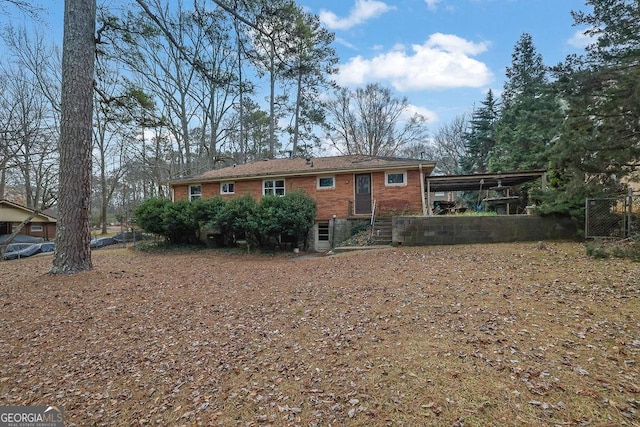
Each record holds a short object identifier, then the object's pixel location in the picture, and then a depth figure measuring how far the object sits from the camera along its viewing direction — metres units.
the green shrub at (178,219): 14.85
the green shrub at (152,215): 15.49
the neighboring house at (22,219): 21.95
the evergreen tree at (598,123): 6.57
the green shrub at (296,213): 13.01
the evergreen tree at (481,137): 29.89
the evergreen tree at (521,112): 21.70
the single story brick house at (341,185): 14.02
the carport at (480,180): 12.99
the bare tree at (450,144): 34.16
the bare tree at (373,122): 28.69
